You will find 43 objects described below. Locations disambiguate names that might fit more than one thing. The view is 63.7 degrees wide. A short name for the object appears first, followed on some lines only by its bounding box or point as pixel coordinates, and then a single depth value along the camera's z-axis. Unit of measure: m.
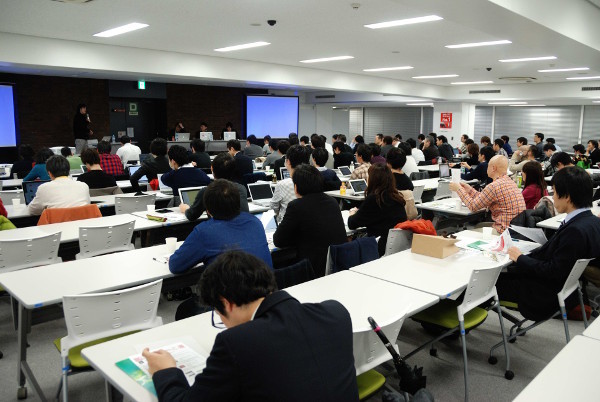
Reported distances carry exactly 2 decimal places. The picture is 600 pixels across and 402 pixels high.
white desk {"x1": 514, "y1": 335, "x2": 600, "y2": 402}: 1.87
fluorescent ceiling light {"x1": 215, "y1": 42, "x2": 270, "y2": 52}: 8.51
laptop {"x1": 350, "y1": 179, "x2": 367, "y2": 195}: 6.94
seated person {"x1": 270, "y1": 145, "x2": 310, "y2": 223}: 4.96
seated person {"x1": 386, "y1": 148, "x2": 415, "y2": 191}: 5.48
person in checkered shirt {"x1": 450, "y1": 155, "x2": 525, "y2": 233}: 4.78
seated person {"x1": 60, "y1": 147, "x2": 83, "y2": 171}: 8.44
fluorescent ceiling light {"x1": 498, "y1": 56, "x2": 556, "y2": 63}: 9.24
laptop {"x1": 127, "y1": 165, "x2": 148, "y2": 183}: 7.59
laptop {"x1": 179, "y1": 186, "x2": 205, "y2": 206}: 5.06
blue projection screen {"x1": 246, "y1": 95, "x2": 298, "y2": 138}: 16.48
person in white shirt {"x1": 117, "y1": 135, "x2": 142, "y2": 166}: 9.78
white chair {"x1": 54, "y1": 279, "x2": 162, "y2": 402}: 2.43
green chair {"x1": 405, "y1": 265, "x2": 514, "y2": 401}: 2.99
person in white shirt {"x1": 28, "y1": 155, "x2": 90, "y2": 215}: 4.65
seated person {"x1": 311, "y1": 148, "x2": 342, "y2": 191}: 6.56
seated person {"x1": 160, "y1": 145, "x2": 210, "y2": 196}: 5.71
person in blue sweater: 2.92
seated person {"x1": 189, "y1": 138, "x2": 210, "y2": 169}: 7.90
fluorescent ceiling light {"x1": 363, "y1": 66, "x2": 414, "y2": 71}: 11.45
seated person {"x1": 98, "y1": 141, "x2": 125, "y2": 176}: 7.80
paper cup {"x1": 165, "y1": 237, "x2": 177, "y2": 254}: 3.56
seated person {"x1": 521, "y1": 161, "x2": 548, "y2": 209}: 5.27
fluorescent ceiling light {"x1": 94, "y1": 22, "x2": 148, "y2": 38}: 7.11
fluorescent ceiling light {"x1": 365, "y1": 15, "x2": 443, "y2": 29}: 6.04
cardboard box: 3.54
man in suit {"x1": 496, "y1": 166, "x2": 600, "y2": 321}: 3.26
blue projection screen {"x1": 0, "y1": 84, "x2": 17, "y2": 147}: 11.54
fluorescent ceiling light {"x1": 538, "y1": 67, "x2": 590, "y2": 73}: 10.68
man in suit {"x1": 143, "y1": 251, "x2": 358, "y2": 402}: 1.44
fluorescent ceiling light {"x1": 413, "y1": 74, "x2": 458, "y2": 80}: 13.02
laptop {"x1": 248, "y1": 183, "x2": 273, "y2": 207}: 5.97
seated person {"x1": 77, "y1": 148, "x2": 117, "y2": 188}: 5.79
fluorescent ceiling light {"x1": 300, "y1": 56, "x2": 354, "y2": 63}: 10.06
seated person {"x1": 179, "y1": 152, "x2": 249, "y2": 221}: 4.47
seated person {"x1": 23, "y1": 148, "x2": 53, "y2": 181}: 6.11
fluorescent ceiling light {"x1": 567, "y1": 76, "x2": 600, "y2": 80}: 12.50
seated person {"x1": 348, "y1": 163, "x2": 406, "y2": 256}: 4.27
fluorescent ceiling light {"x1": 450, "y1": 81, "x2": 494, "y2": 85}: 14.93
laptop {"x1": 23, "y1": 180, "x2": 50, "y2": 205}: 5.45
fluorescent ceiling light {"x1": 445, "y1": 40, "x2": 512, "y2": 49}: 7.61
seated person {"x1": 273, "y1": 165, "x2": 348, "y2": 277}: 3.53
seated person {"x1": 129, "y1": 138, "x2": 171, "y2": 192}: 6.62
